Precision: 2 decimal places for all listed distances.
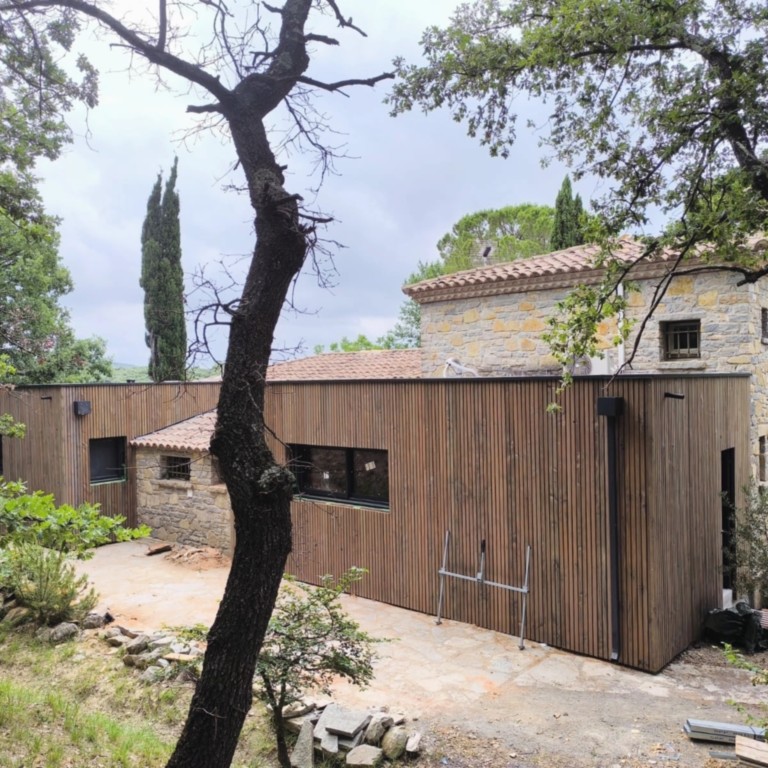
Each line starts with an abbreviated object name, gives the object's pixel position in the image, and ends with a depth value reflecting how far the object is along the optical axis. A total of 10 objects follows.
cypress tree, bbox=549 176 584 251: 22.58
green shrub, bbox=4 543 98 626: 8.00
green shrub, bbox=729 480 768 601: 7.86
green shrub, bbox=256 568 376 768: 4.46
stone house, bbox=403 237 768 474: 9.42
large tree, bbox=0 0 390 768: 3.33
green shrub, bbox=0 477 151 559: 4.38
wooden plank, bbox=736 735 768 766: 4.18
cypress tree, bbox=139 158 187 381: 21.22
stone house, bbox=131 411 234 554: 12.07
